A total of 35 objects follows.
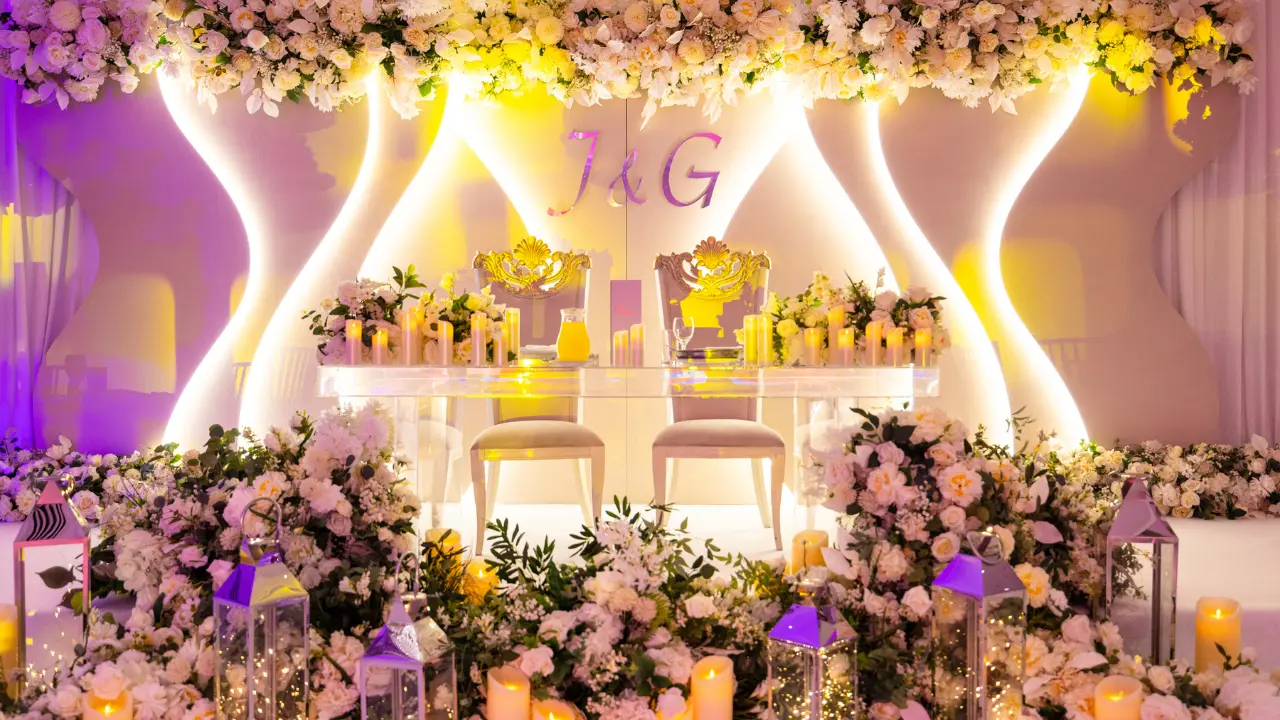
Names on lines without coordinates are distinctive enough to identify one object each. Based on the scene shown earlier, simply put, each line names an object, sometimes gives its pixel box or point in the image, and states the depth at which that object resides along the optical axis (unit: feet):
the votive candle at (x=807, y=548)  7.61
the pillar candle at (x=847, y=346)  9.68
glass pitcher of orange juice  10.23
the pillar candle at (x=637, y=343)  9.86
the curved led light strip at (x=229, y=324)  15.01
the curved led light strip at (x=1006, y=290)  14.62
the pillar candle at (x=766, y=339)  9.84
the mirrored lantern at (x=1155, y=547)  6.21
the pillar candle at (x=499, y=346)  9.93
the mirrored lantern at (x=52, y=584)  5.99
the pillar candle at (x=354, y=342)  9.71
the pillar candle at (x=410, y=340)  9.64
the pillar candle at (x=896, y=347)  9.66
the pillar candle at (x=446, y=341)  9.55
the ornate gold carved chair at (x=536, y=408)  11.26
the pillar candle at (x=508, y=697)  5.55
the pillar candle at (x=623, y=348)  9.87
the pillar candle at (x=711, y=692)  5.63
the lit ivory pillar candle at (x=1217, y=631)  6.37
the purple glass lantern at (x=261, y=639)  5.27
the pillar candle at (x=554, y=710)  5.60
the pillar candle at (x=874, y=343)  9.73
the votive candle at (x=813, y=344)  9.90
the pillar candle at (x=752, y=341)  9.89
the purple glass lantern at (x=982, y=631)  5.37
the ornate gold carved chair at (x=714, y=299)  13.25
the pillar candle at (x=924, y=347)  9.68
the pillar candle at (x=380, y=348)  9.56
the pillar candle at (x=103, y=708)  5.48
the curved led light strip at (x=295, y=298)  15.17
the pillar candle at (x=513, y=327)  10.28
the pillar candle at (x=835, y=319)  9.89
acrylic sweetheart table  8.54
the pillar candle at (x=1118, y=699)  5.60
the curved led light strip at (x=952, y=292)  15.01
